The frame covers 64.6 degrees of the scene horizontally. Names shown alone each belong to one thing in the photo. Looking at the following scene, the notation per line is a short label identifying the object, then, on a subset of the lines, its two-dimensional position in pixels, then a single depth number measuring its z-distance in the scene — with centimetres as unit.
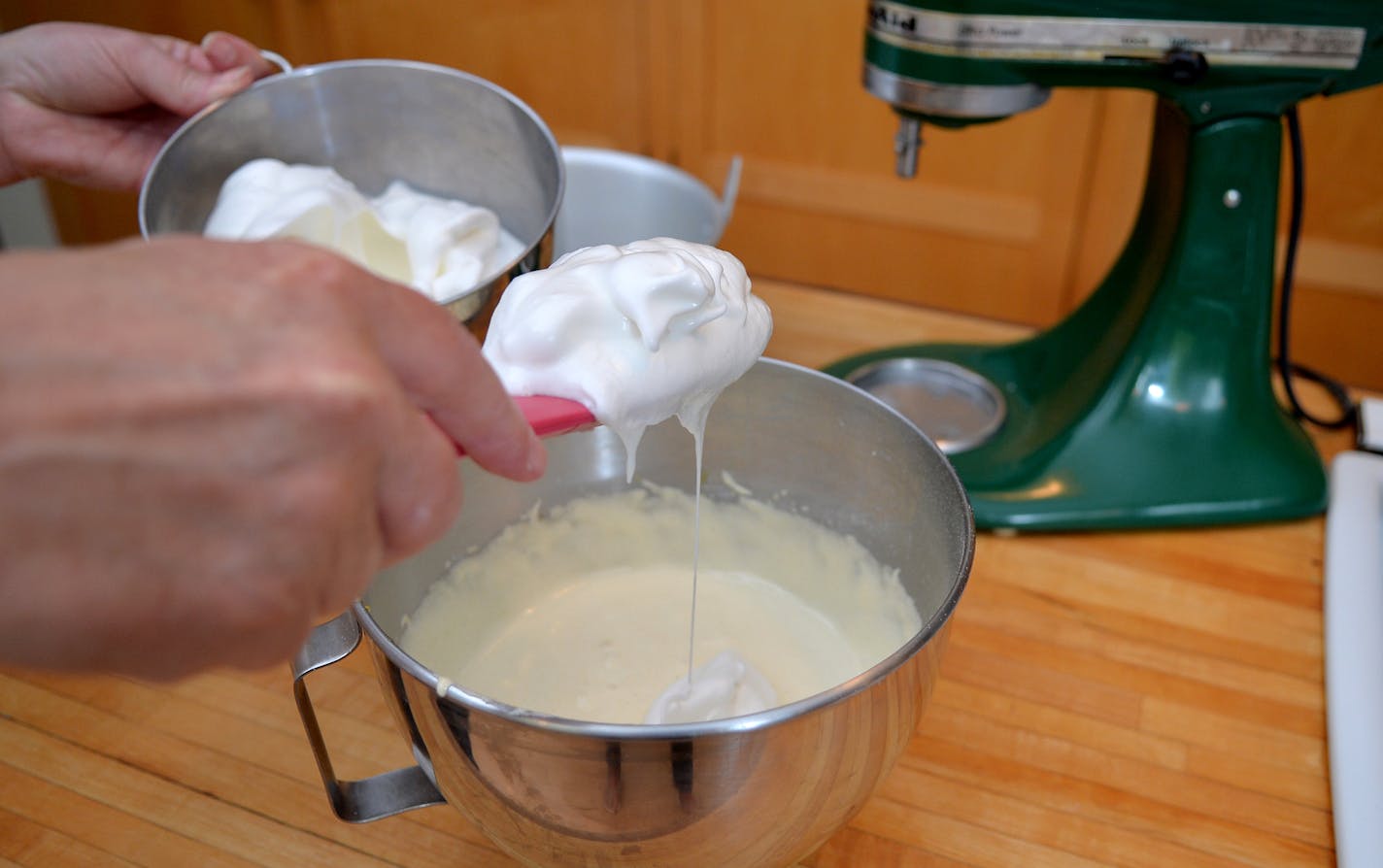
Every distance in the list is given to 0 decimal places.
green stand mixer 76
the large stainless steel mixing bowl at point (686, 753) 46
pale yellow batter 71
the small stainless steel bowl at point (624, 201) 101
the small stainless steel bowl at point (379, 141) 83
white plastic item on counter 63
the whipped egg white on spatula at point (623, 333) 52
